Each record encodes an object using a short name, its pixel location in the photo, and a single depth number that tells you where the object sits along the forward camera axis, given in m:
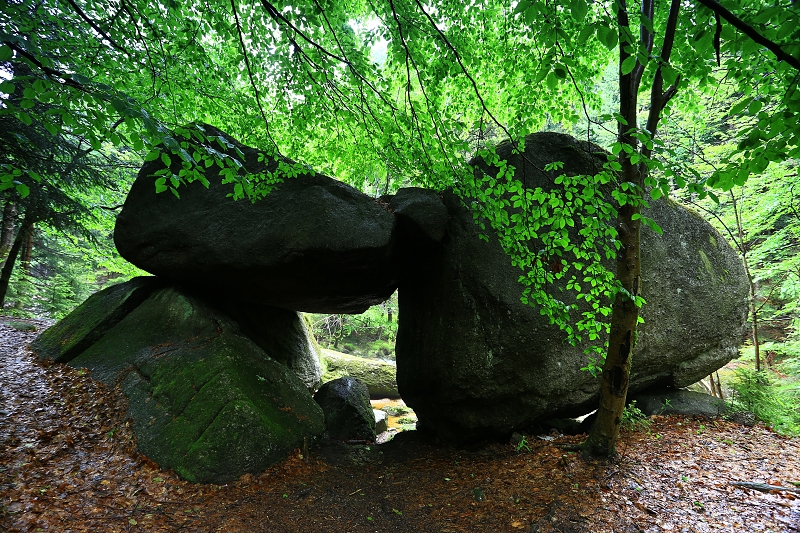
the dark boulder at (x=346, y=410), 7.29
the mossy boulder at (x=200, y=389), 4.80
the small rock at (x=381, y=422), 10.79
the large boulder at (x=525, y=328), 6.00
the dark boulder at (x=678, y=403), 6.67
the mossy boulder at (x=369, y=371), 14.10
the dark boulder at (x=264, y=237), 6.29
